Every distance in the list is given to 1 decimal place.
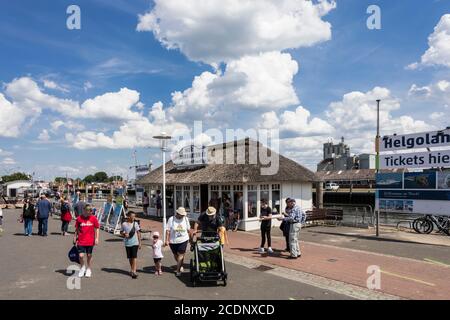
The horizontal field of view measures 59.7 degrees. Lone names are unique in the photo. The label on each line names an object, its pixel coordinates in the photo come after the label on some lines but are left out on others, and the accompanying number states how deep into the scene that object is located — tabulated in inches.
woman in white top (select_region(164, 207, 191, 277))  363.6
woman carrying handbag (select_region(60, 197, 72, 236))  652.1
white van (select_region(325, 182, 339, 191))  3186.8
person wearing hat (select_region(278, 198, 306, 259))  448.8
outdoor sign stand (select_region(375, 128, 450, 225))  587.8
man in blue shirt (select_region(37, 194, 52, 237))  630.5
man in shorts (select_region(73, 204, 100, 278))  355.9
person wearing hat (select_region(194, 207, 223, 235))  376.8
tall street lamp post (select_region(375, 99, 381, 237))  661.5
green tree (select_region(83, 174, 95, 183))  6969.0
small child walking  370.3
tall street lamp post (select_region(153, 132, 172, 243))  578.1
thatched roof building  762.2
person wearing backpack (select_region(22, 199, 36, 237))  629.6
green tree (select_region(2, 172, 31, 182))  4864.7
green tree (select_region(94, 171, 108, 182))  7125.5
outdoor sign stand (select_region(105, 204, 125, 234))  697.6
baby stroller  328.2
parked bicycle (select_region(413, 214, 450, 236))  663.1
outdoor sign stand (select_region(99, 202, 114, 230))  755.4
